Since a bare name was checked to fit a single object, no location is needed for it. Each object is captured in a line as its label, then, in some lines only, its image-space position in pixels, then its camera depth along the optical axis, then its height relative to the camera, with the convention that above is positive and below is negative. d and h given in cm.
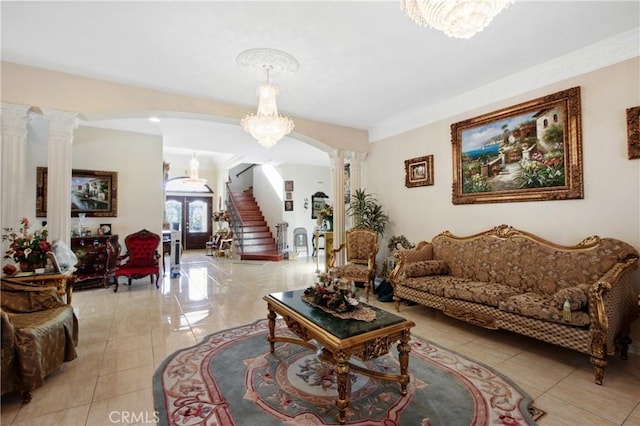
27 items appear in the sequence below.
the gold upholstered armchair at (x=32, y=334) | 201 -86
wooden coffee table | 190 -83
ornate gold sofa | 242 -72
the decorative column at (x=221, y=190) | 1134 +127
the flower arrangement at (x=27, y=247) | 303 -26
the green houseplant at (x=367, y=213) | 550 +14
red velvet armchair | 540 -62
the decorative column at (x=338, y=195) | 576 +51
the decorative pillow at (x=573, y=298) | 248 -68
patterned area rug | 191 -129
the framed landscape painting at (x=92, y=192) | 542 +58
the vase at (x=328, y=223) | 843 -8
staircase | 894 -48
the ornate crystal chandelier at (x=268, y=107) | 327 +137
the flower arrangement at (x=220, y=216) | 1060 +20
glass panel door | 1173 +15
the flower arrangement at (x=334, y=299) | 241 -66
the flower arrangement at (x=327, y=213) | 752 +20
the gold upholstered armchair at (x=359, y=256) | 477 -64
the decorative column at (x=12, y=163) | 326 +68
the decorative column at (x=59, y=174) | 357 +61
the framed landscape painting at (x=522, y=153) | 328 +85
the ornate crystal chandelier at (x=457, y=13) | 171 +125
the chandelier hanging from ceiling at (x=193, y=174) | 907 +151
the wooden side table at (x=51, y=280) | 293 -59
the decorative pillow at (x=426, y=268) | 396 -67
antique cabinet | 512 -67
